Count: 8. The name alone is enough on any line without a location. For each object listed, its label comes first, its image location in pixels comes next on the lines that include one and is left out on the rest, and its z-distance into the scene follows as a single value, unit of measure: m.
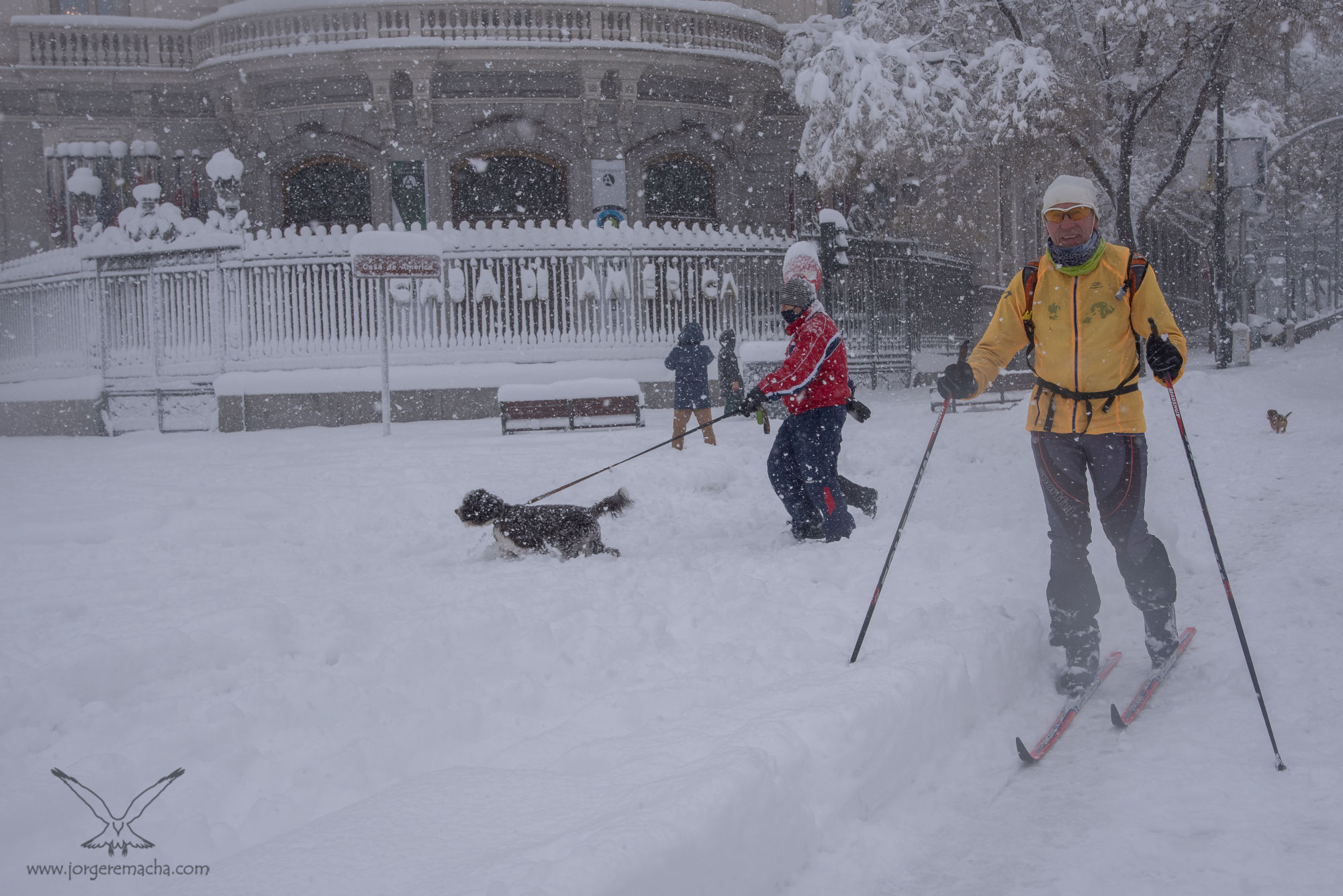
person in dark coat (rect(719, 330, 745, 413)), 13.30
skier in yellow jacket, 3.92
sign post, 11.81
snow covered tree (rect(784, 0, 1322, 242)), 15.09
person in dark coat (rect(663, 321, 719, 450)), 11.54
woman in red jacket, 6.26
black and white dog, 6.18
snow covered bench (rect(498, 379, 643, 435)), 12.59
